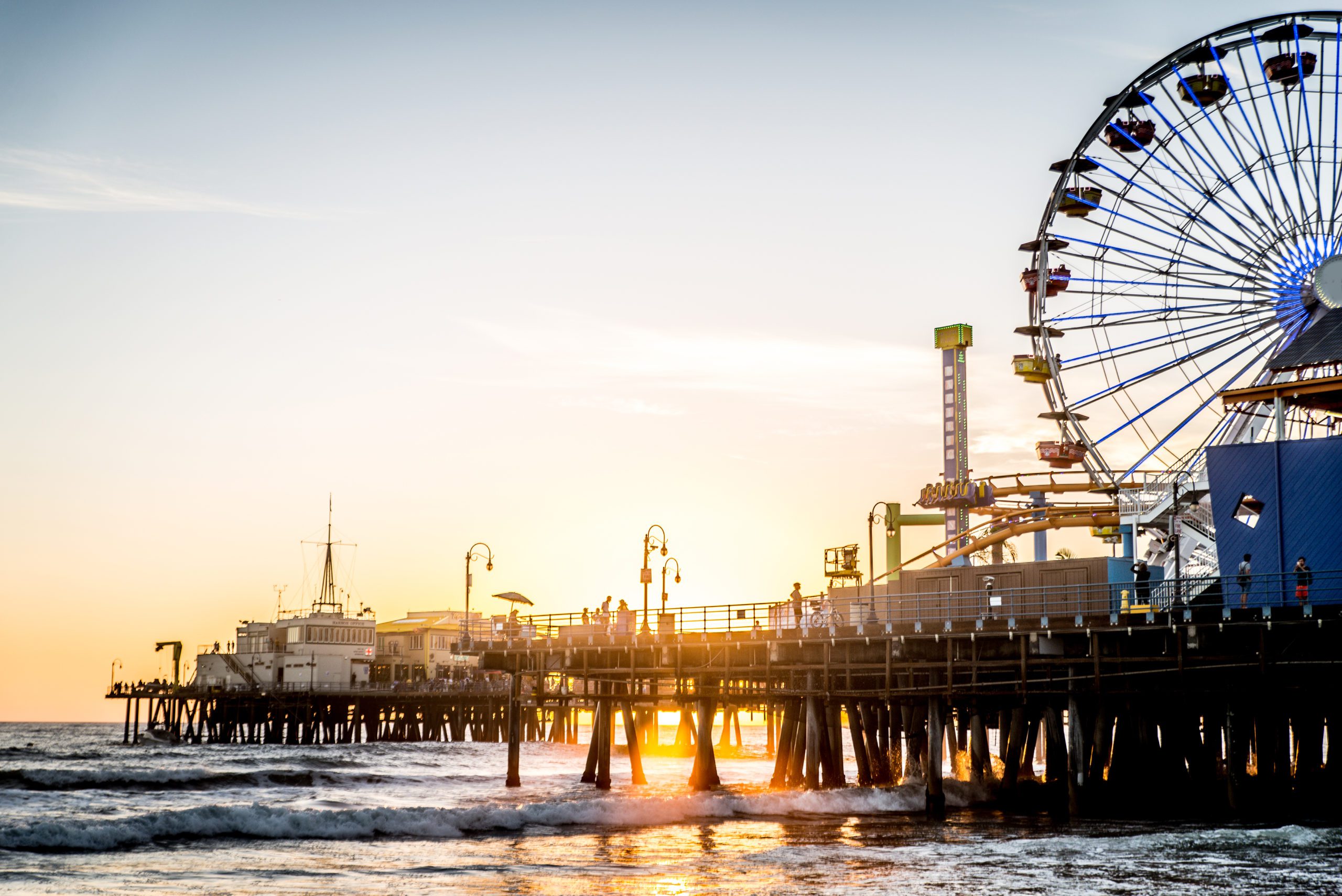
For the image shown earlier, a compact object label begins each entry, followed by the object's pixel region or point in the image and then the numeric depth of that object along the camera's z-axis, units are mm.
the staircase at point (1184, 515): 47312
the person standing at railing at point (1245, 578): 33688
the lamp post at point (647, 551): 47562
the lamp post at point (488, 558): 59219
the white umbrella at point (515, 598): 56062
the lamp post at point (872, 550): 43719
